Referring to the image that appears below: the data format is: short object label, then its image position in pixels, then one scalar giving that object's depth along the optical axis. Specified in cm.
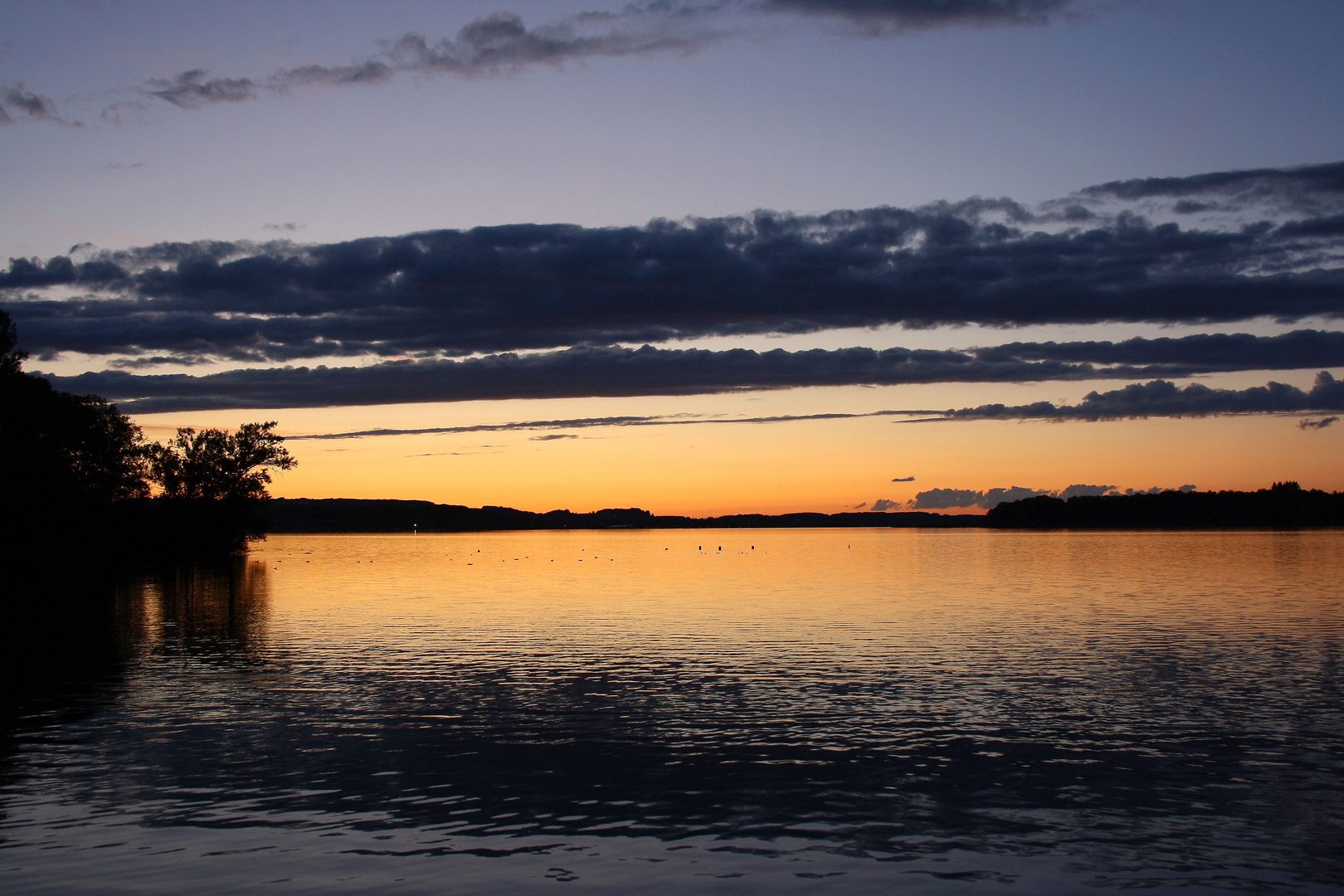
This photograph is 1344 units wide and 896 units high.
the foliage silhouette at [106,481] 7144
